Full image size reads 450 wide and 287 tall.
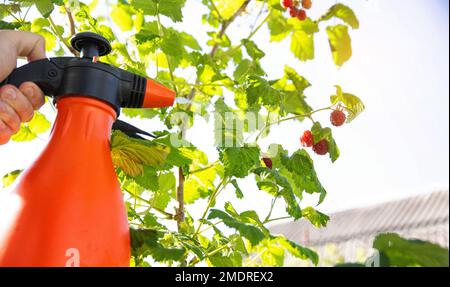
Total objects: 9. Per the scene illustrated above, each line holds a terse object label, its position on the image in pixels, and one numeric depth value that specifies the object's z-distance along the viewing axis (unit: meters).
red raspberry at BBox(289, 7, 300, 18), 1.66
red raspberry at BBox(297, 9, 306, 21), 1.68
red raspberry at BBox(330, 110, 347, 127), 1.44
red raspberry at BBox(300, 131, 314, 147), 1.45
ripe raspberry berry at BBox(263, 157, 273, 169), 1.39
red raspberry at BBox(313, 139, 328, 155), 1.43
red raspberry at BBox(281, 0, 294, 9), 1.61
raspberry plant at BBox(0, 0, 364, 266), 1.26
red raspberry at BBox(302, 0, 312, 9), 1.67
